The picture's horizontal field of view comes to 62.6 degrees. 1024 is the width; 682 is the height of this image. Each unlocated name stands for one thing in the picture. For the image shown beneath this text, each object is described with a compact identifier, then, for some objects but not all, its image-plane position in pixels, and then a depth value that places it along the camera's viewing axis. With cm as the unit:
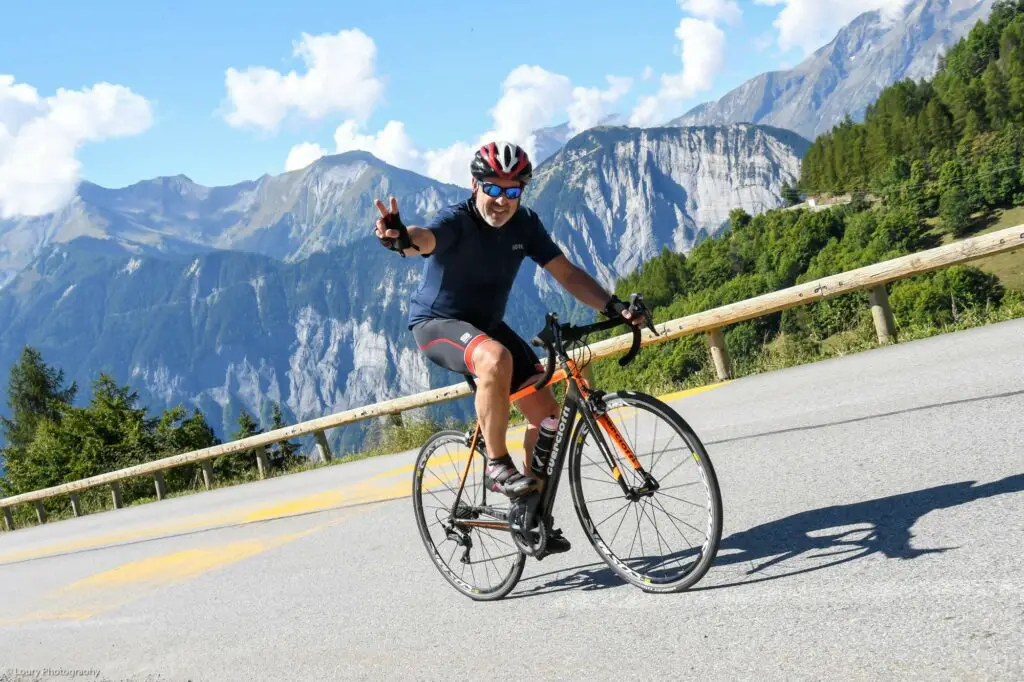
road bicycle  364
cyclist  388
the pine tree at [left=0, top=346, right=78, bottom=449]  8900
